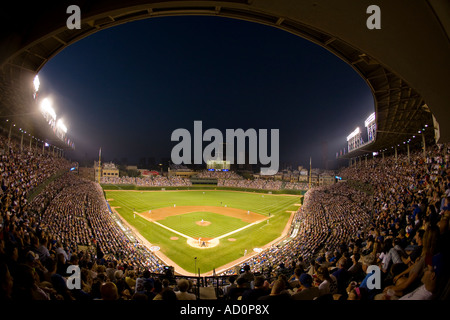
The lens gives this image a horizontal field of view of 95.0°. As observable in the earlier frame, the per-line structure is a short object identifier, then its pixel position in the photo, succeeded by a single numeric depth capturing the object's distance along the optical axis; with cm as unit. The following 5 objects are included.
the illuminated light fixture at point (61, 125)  4644
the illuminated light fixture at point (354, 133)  5048
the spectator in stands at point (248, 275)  718
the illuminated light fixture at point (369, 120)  3742
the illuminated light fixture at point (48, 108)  3067
